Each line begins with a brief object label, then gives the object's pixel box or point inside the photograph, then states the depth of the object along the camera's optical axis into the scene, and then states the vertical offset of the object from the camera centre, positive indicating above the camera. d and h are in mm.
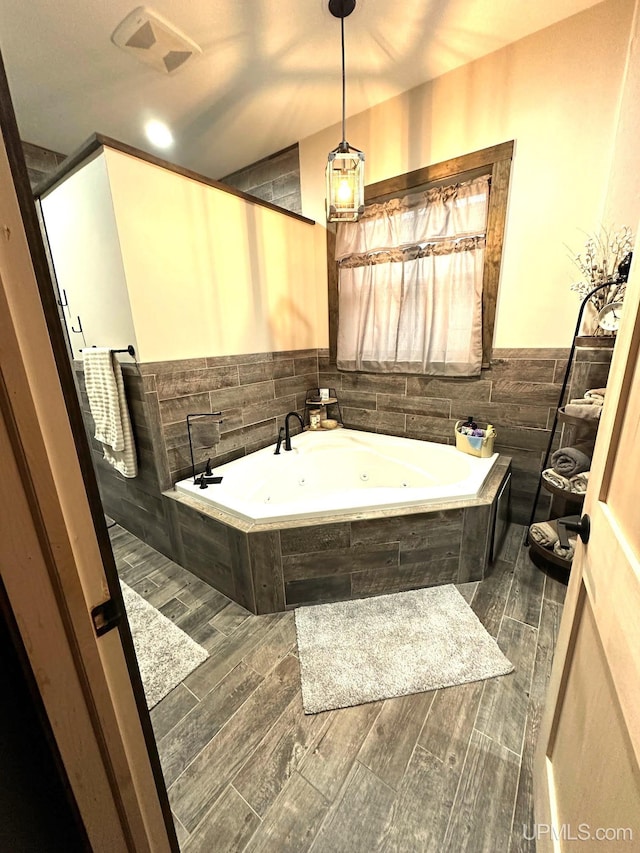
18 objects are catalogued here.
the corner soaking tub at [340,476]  1802 -880
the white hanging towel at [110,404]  2016 -342
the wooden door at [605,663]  544 -650
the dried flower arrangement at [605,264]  1607 +354
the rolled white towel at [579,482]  1745 -773
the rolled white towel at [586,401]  1747 -355
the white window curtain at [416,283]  2283 +430
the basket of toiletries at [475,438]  2318 -703
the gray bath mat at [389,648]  1366 -1393
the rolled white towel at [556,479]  1782 -781
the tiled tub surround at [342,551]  1700 -1108
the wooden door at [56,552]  385 -262
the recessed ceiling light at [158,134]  2449 +1628
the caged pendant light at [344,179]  1624 +831
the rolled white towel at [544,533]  1959 -1177
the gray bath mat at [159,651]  1424 -1417
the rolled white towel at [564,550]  1859 -1209
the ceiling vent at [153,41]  1621 +1585
